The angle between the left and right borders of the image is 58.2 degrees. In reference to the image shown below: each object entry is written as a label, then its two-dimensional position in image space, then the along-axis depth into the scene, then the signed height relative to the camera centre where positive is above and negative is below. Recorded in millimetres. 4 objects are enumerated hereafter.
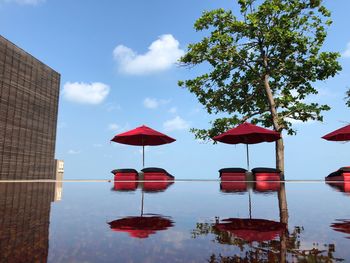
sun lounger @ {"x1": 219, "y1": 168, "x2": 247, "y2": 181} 13586 +270
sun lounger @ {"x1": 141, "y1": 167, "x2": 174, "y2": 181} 14312 +250
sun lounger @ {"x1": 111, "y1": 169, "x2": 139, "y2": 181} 14211 +233
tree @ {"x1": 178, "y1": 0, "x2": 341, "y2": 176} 16031 +6223
